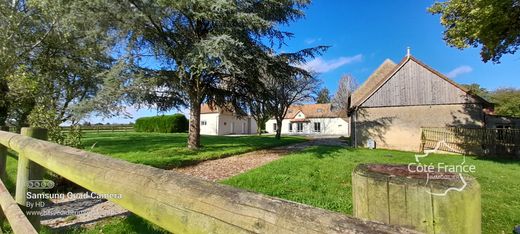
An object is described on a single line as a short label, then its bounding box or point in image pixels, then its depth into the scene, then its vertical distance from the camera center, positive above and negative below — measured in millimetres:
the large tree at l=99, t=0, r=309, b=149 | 11398 +3657
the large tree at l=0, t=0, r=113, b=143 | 11031 +3433
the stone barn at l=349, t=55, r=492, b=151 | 17703 +1366
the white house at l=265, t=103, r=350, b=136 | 45719 +1216
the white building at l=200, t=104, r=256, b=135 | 42281 +710
